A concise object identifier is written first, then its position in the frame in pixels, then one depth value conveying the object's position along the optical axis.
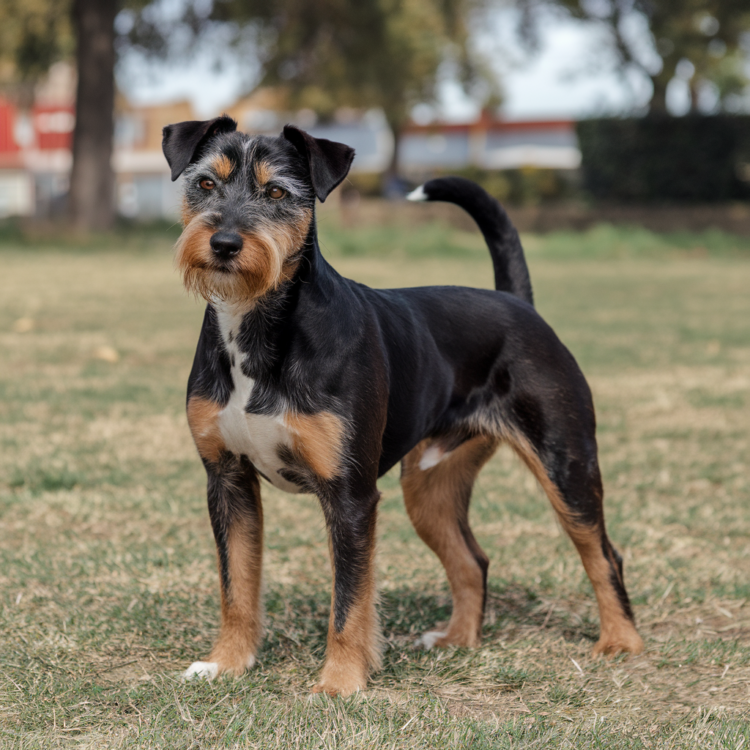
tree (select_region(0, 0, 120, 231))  25.83
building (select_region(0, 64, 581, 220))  64.75
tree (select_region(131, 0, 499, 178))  26.75
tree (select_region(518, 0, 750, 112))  29.61
